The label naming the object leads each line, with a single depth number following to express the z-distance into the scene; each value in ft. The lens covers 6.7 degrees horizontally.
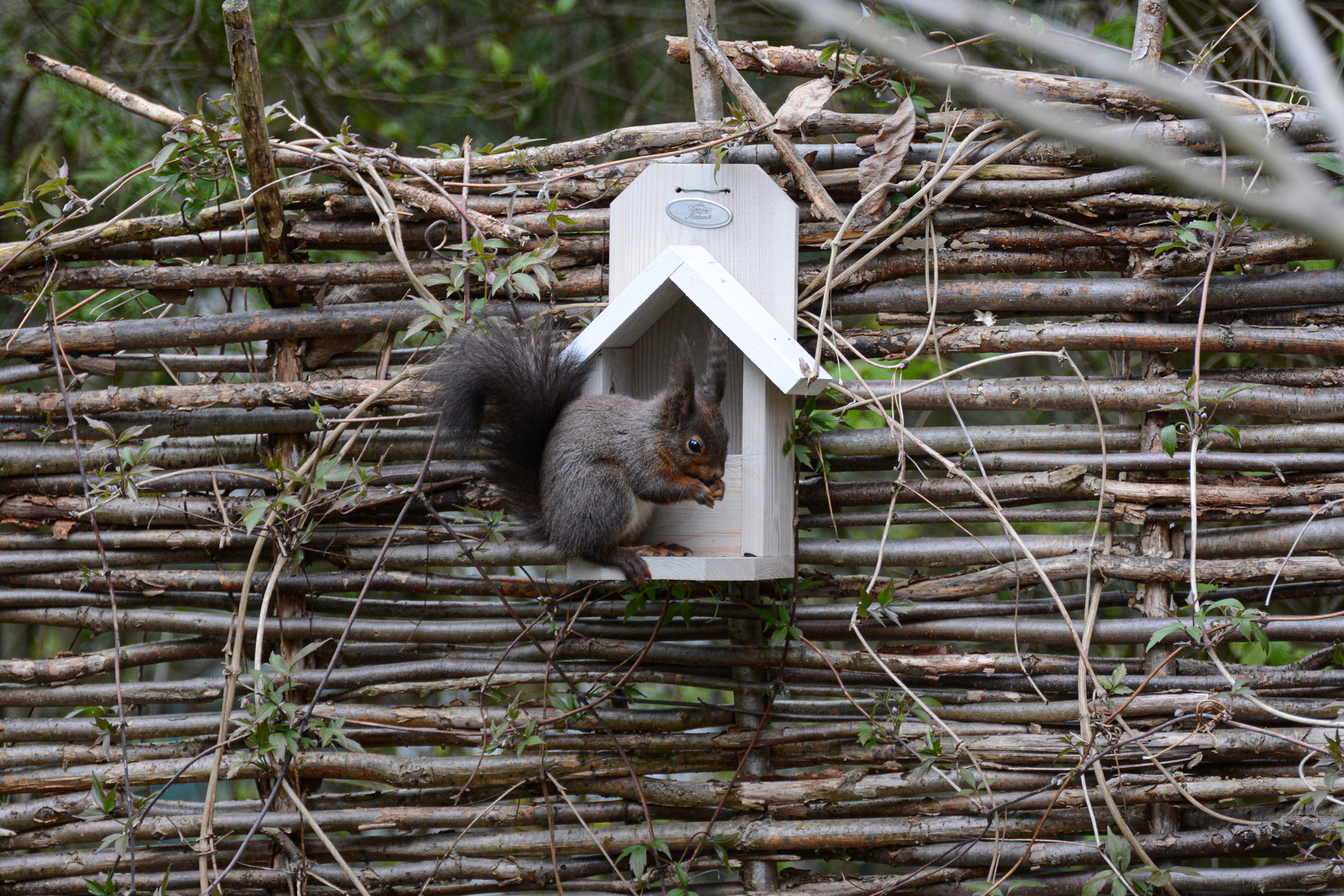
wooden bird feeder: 29.46
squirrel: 29.52
